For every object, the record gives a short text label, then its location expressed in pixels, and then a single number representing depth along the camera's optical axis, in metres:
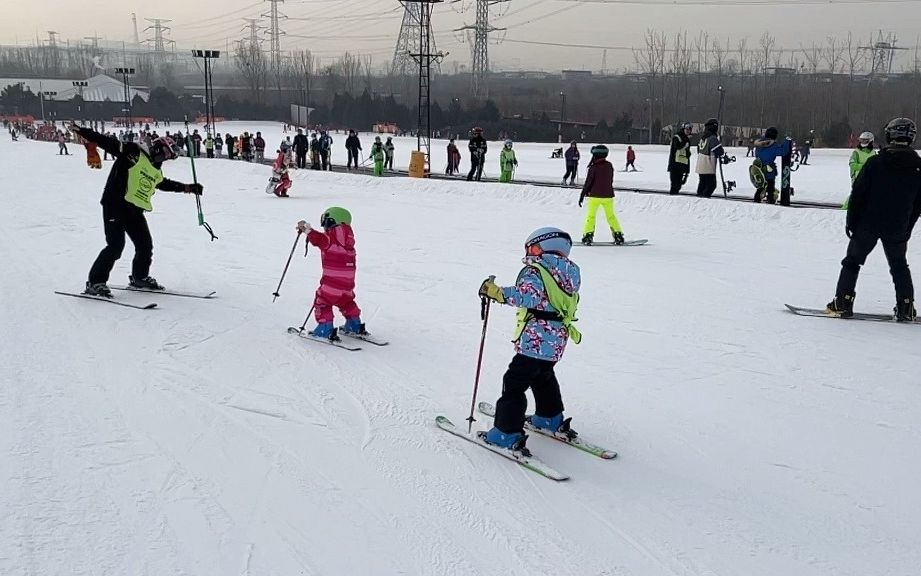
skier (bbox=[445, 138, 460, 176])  23.73
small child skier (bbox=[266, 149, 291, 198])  16.94
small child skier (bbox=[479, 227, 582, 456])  3.72
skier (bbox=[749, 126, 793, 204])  12.83
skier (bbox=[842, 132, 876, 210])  10.29
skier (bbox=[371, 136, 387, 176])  22.03
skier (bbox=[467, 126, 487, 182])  19.88
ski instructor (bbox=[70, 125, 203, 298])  6.93
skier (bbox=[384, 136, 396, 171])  25.59
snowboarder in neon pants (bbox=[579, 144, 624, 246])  10.30
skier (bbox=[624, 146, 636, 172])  28.04
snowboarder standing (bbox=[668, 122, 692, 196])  13.81
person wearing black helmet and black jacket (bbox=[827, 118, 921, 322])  6.25
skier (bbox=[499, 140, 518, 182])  20.00
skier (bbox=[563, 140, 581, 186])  19.98
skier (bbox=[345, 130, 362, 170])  24.97
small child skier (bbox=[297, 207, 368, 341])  5.72
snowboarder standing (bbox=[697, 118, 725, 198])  13.76
